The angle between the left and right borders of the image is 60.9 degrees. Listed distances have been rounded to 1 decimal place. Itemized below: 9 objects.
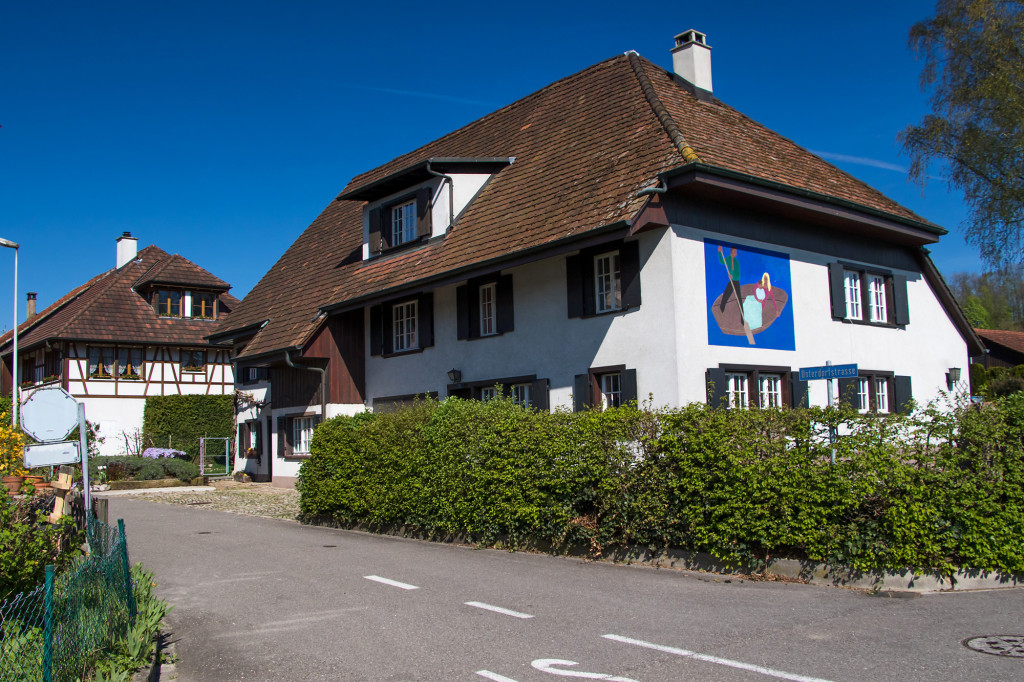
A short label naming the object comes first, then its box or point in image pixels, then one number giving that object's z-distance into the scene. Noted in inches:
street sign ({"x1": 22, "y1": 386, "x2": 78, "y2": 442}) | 361.4
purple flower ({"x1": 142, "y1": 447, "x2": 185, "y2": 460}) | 1339.8
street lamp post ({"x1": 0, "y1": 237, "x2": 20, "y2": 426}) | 1031.0
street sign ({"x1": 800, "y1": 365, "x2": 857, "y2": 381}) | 483.2
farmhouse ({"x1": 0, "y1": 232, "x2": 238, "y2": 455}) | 1544.0
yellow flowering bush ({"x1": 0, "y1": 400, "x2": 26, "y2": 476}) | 452.8
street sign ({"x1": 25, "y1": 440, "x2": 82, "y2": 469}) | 354.0
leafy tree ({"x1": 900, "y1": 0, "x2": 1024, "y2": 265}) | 941.2
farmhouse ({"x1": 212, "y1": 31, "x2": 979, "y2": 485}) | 617.0
